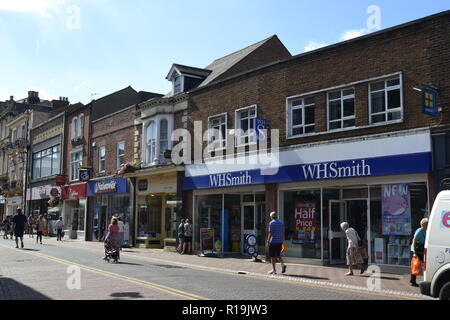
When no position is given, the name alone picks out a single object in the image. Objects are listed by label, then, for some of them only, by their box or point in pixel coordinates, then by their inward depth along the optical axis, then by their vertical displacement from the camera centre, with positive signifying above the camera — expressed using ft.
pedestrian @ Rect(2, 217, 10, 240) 116.69 -4.47
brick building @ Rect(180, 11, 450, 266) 50.16 +7.51
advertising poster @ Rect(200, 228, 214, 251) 72.84 -4.26
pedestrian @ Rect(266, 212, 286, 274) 50.57 -2.97
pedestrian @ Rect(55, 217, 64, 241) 109.61 -4.11
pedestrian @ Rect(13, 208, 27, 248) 77.66 -2.31
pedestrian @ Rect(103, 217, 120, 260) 60.34 -3.11
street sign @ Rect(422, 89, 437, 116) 46.78 +10.13
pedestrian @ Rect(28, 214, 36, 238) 129.18 -4.43
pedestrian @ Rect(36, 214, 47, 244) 94.73 -3.00
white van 27.73 -2.38
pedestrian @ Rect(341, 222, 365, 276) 48.78 -3.89
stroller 59.23 -5.11
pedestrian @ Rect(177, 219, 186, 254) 77.10 -3.77
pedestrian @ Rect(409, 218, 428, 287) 42.09 -2.76
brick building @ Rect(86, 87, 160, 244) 98.32 +10.52
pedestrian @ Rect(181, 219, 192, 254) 75.46 -4.31
